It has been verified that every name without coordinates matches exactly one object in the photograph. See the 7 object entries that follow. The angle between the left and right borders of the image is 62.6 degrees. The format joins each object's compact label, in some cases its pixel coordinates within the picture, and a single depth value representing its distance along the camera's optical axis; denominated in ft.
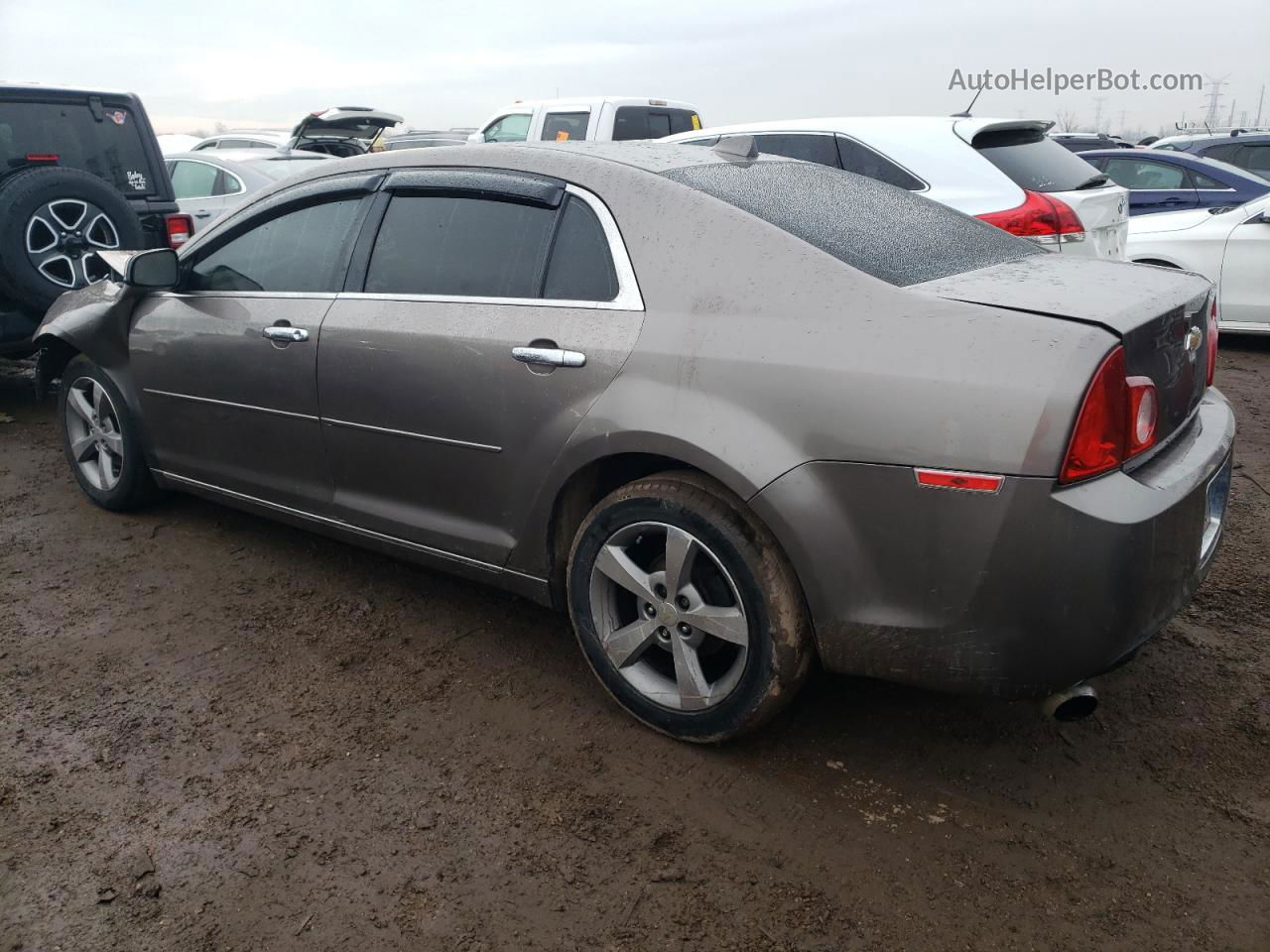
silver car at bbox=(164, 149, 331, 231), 29.94
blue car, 29.53
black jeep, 18.03
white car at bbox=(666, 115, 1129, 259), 18.81
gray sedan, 7.36
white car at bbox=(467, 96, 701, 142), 34.94
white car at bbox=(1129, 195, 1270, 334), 25.13
